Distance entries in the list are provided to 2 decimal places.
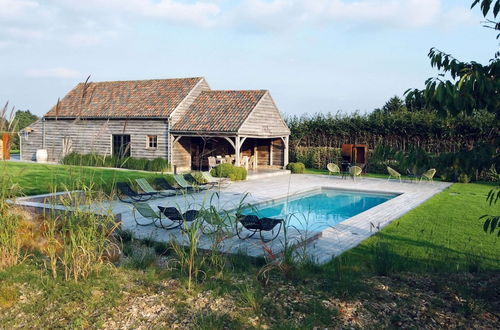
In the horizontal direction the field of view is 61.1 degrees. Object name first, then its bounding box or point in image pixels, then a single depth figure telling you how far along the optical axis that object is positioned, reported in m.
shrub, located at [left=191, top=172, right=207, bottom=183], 14.91
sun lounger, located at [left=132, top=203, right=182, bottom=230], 8.04
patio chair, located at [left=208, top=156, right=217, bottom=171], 19.97
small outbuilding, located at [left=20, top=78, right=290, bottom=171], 20.62
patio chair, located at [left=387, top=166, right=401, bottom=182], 17.87
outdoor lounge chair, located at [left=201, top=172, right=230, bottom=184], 15.13
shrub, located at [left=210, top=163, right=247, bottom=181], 17.16
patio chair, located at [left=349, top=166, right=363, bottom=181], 18.88
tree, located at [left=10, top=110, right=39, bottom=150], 32.94
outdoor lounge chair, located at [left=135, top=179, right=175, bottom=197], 12.26
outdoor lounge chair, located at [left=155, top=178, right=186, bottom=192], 13.46
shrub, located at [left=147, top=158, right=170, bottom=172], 20.55
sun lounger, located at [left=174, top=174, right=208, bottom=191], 13.54
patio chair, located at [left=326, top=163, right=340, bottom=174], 19.70
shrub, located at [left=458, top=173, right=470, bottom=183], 18.27
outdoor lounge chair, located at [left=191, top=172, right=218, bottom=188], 14.69
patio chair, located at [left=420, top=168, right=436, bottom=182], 17.05
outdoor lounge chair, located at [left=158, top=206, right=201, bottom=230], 7.77
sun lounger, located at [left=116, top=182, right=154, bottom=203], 11.34
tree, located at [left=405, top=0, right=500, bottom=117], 3.05
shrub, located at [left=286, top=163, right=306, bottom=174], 22.23
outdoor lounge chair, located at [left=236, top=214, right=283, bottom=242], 7.21
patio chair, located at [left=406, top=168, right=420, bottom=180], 19.43
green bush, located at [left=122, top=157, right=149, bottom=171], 21.00
